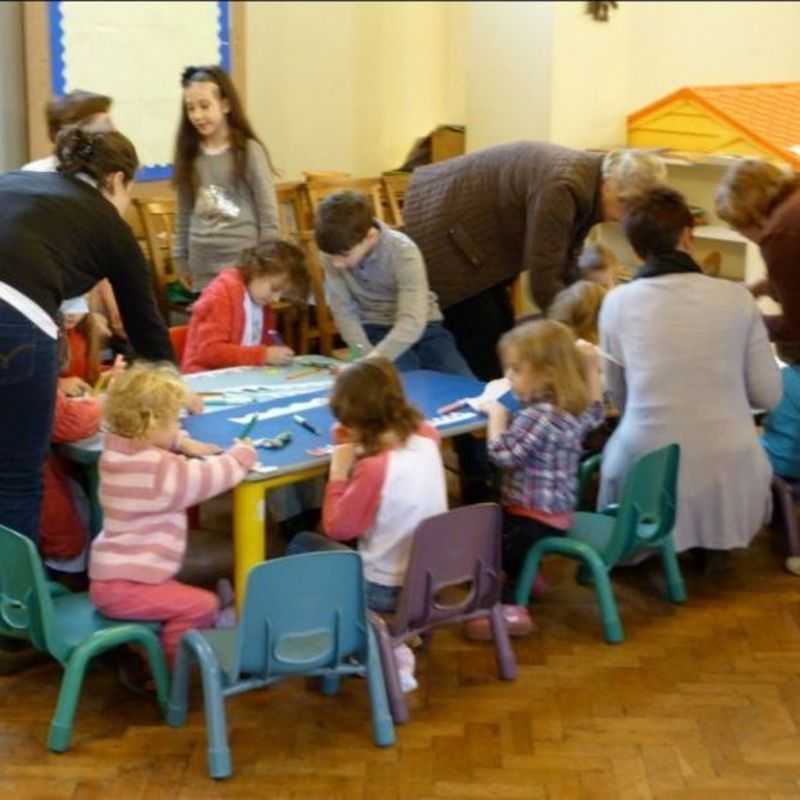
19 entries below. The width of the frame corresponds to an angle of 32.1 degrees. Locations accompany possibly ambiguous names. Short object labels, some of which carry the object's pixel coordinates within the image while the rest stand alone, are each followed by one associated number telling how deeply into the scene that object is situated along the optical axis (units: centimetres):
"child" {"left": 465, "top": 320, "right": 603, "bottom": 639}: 342
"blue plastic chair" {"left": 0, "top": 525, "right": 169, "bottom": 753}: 289
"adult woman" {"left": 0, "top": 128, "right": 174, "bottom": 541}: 312
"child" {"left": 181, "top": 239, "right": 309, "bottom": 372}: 406
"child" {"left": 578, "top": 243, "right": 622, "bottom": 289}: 423
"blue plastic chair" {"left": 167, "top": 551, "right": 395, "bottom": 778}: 282
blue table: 314
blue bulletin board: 568
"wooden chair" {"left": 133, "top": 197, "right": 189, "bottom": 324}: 542
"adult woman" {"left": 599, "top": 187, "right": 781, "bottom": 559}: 366
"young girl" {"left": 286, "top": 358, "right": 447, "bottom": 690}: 308
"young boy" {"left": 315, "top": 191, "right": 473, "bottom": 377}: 389
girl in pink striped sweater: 298
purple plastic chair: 305
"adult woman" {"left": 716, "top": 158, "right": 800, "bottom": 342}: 388
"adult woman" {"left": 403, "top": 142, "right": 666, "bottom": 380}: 402
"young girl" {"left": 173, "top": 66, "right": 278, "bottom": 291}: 461
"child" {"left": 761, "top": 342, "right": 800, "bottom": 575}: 409
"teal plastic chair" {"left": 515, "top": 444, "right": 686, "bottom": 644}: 350
